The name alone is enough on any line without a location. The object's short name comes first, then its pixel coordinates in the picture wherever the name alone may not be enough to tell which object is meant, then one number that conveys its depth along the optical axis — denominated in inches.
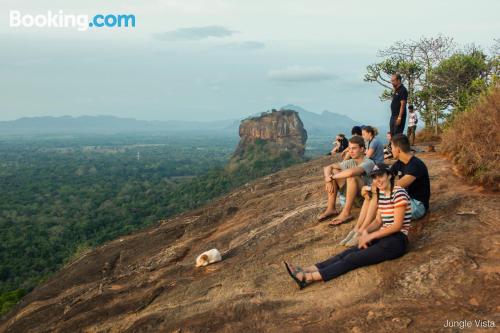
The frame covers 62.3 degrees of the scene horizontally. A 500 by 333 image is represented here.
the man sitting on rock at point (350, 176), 289.7
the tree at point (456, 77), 833.5
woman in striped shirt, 228.8
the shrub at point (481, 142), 327.3
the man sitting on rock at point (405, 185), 254.8
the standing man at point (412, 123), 619.2
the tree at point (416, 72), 929.5
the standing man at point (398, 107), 451.5
